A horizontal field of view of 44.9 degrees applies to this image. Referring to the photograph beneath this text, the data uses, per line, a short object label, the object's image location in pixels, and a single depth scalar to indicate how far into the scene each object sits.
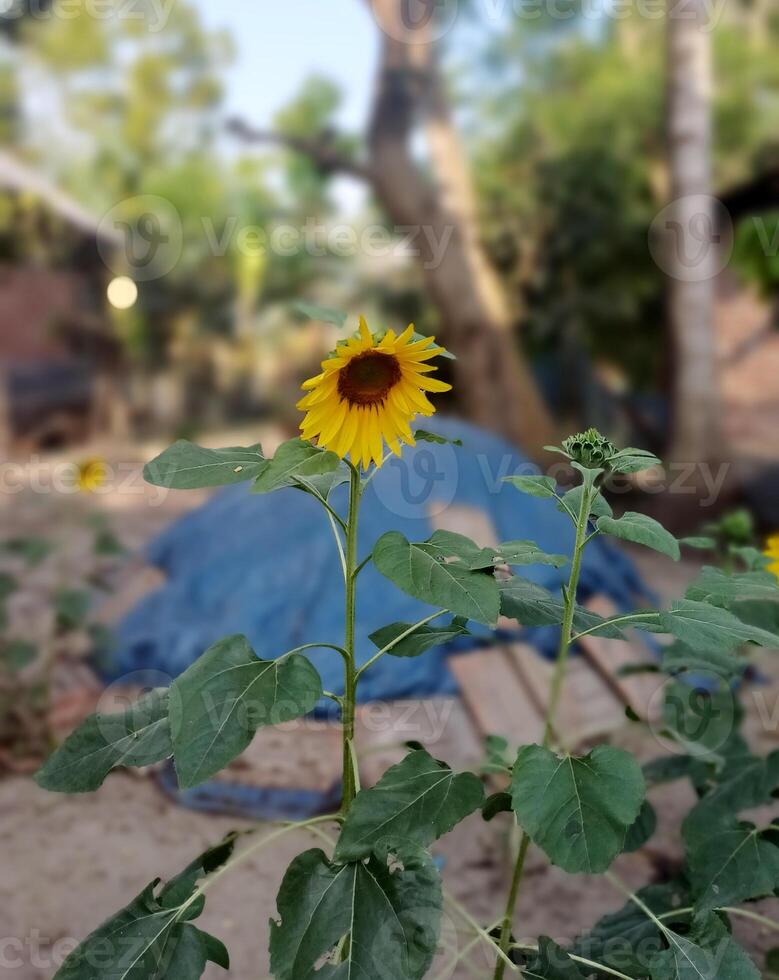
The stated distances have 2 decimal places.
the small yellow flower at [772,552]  1.60
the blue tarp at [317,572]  3.46
